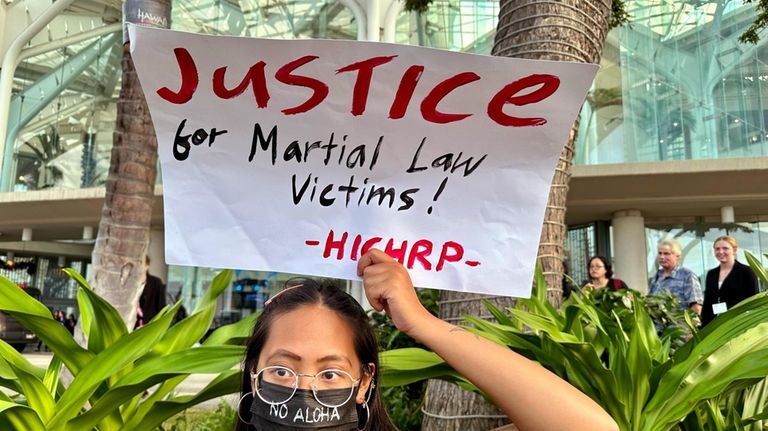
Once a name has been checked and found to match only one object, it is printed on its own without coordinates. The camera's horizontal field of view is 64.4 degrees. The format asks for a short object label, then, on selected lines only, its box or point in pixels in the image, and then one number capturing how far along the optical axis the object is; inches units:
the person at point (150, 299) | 250.5
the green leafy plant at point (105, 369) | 71.7
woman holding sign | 48.3
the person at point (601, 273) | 230.7
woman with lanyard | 193.3
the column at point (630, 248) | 569.9
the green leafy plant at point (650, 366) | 72.4
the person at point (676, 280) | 231.3
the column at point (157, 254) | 695.7
